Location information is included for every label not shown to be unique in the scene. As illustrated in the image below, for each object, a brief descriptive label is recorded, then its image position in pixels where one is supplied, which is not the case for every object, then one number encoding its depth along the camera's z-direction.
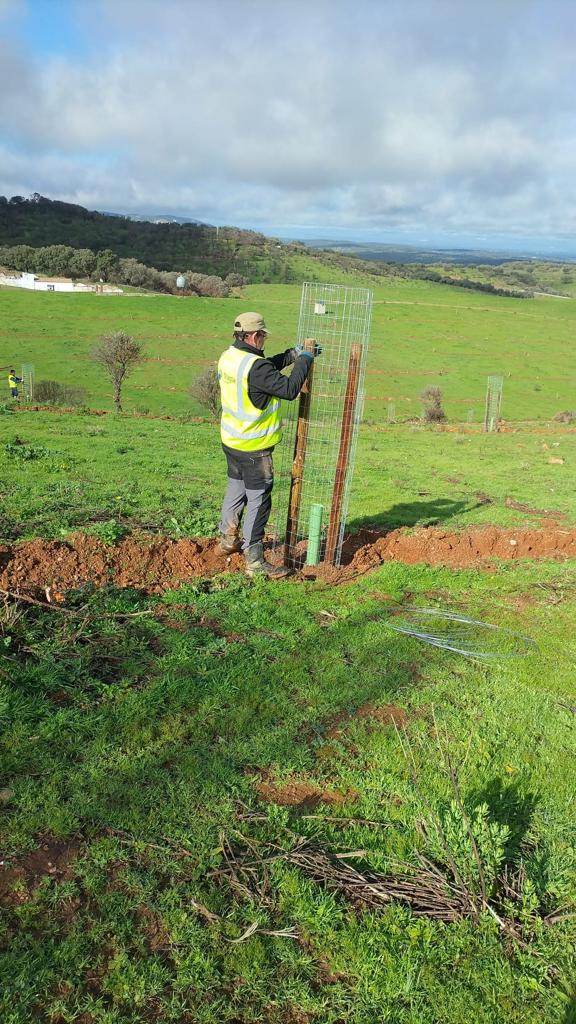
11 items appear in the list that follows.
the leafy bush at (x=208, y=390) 33.41
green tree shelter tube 7.51
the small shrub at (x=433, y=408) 33.84
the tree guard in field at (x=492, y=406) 28.25
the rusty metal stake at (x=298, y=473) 7.14
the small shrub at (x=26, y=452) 11.68
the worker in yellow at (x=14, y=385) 31.41
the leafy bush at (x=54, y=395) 31.45
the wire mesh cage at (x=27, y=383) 31.52
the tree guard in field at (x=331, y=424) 7.09
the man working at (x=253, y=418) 6.68
